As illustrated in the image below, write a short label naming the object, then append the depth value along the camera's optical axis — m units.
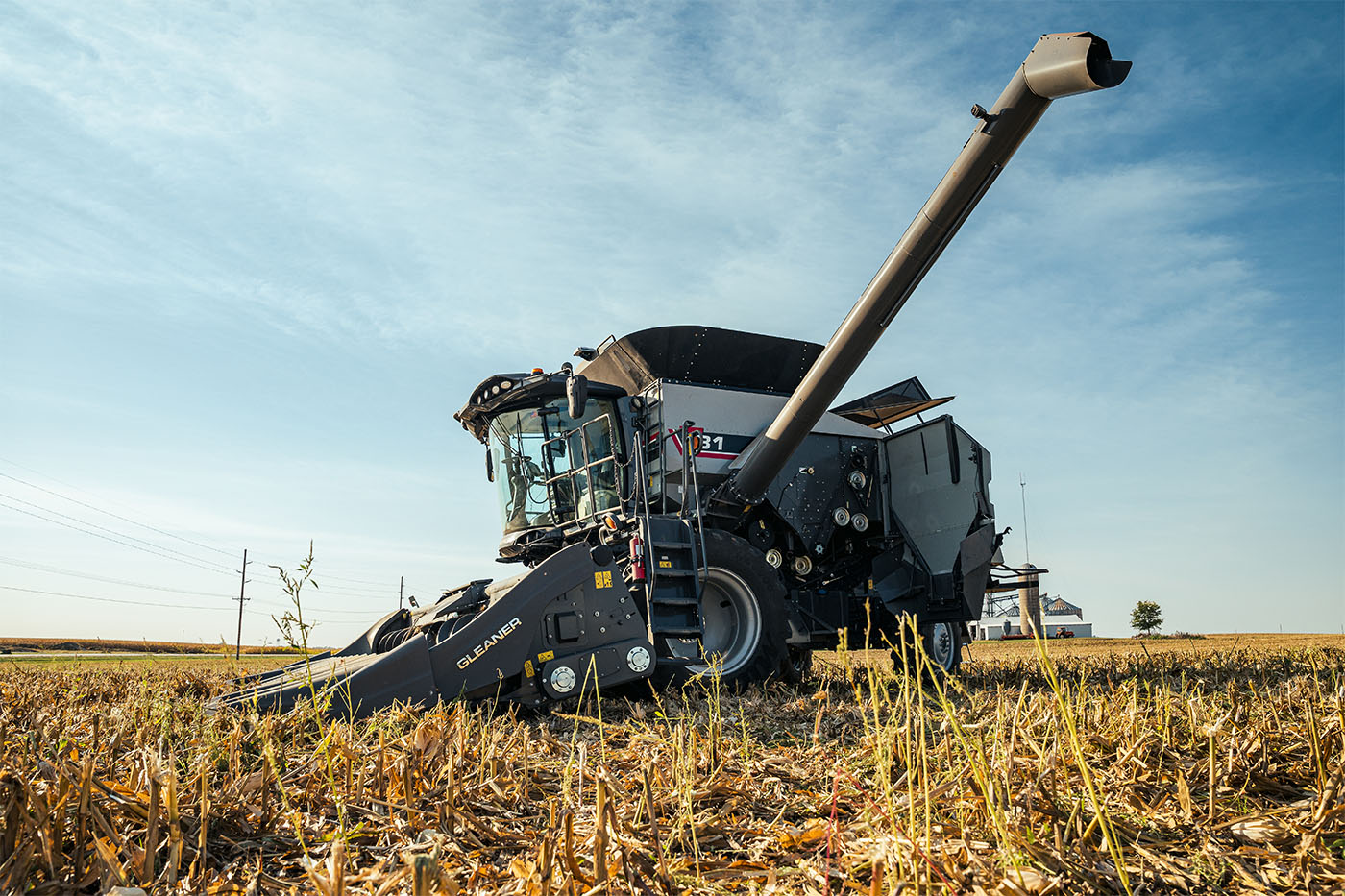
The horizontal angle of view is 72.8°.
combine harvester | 5.14
